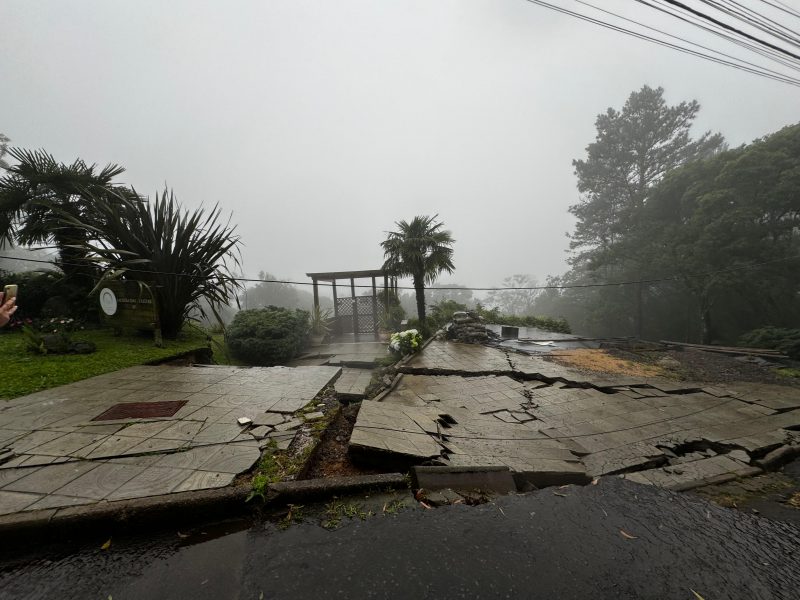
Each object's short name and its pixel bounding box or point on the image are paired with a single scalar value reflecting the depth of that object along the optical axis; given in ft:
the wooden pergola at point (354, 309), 49.06
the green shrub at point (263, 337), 29.73
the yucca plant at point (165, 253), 21.75
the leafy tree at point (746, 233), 45.62
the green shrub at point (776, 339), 33.19
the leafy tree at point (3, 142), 80.70
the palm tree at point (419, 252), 38.14
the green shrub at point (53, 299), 25.22
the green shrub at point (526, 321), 48.34
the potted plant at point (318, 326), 44.73
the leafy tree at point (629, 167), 73.56
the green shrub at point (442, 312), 42.50
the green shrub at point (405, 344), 26.76
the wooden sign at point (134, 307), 21.48
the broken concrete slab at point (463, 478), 8.07
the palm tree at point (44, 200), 25.34
